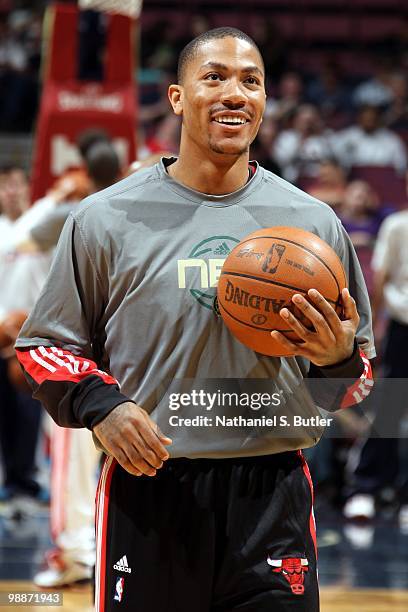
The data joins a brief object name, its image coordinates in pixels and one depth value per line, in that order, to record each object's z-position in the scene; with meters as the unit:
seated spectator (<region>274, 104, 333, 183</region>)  18.30
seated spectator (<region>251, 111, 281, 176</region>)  14.11
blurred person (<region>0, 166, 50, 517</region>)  10.43
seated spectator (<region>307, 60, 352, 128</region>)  21.20
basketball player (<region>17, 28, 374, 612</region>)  3.77
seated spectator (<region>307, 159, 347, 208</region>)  12.32
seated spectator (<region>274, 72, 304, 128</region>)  19.69
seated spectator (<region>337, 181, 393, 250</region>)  12.11
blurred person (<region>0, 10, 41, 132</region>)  20.27
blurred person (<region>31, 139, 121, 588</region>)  7.78
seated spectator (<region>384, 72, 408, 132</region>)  20.52
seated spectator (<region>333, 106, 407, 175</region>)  19.35
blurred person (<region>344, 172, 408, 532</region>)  10.72
